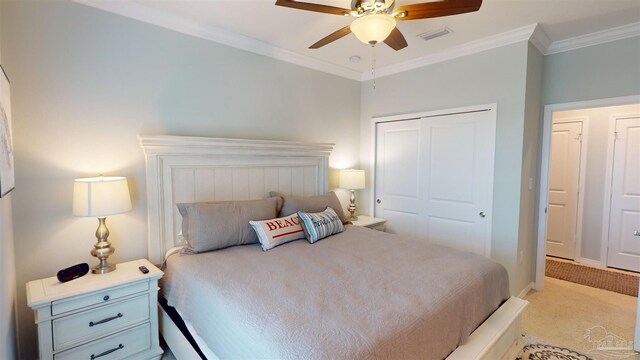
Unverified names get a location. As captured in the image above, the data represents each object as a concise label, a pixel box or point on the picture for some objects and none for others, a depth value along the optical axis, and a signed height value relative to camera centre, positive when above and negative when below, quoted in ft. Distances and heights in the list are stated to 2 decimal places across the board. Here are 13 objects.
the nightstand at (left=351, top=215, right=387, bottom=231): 11.41 -2.22
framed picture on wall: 4.37 +0.31
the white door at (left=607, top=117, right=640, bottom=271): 11.84 -1.18
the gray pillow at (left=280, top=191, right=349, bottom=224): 8.95 -1.24
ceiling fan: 5.33 +2.89
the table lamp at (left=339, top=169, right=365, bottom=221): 11.74 -0.54
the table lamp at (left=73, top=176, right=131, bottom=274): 6.06 -0.83
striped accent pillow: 8.07 -1.67
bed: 4.00 -2.15
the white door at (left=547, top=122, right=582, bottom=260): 13.37 -0.98
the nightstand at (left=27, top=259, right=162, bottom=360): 5.42 -3.02
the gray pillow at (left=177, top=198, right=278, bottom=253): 7.11 -1.48
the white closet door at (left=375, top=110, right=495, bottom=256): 9.89 -0.43
